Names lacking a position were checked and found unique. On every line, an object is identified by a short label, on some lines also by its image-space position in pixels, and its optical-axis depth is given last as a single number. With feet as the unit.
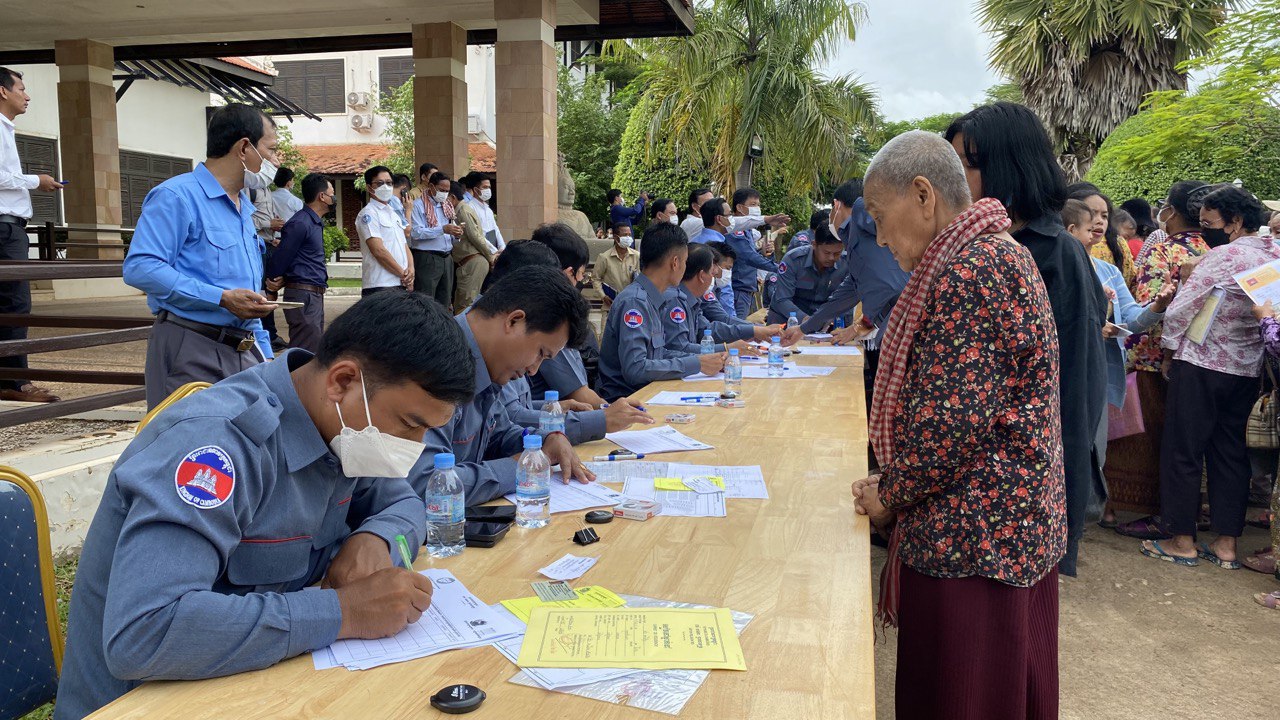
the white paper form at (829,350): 18.51
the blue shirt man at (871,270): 14.05
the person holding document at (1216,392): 14.06
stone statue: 35.86
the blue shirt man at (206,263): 9.69
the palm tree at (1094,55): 51.75
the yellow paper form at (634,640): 4.55
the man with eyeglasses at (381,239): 21.04
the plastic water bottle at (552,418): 9.10
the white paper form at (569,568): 5.75
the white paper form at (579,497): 7.29
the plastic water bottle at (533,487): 6.91
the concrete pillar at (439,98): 32.48
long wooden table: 4.11
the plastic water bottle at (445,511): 6.37
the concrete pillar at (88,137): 37.42
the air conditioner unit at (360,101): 86.63
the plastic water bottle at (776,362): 15.14
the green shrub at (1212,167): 32.60
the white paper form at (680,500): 7.21
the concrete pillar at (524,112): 25.85
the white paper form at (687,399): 12.21
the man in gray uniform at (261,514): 4.05
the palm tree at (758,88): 44.29
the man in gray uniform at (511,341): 7.74
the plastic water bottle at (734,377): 13.46
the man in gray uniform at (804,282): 21.62
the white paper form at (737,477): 7.77
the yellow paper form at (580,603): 5.21
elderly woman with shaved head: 5.61
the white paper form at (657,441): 9.43
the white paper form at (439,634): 4.54
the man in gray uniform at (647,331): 14.11
